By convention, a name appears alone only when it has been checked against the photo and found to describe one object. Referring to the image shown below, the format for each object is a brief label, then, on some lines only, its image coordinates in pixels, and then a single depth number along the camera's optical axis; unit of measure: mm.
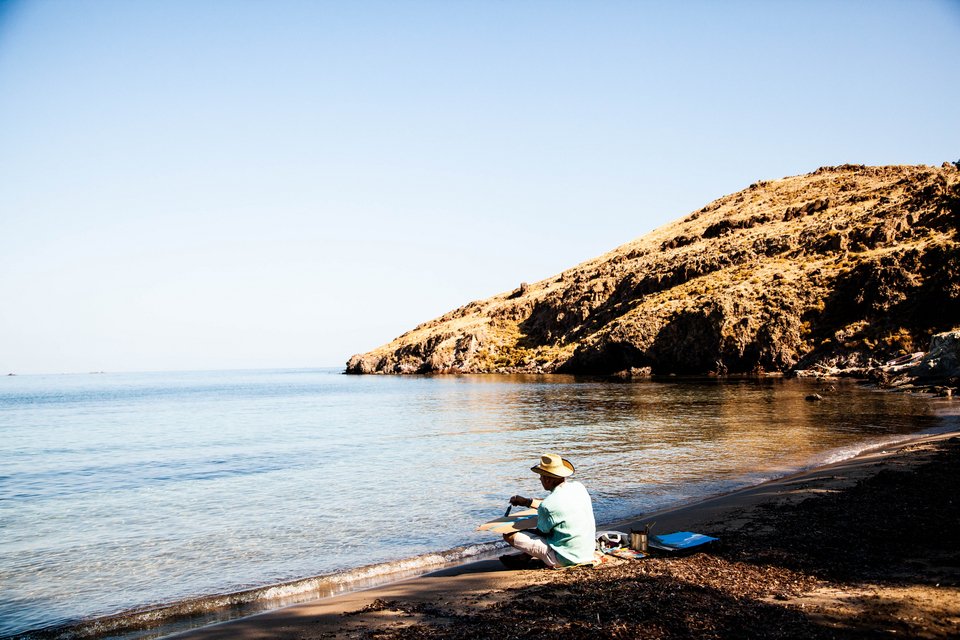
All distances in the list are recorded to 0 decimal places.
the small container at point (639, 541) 9789
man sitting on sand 9242
